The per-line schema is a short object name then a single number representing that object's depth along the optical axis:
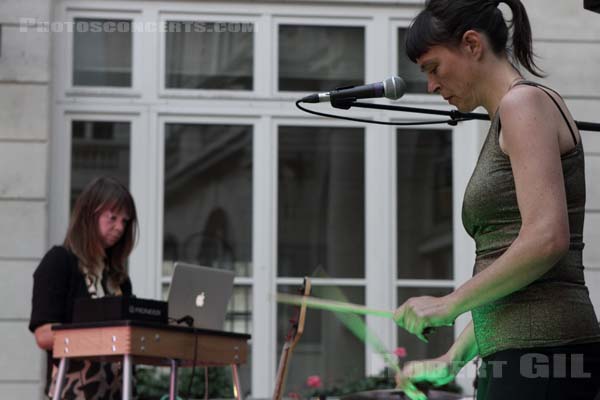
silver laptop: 8.72
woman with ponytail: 3.62
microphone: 5.15
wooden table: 7.71
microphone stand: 4.90
